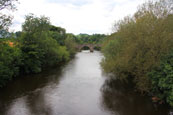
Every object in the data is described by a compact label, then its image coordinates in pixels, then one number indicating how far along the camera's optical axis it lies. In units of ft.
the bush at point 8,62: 57.63
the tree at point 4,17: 43.09
